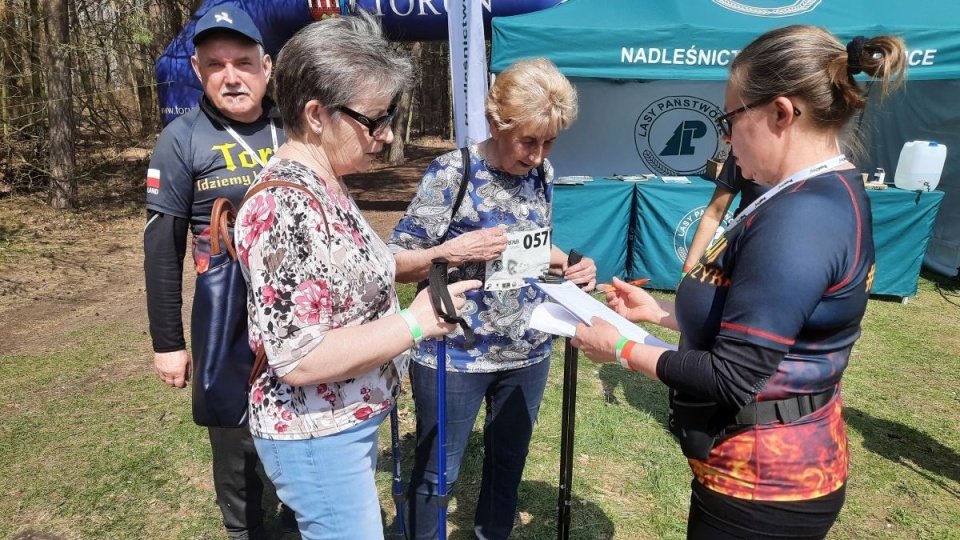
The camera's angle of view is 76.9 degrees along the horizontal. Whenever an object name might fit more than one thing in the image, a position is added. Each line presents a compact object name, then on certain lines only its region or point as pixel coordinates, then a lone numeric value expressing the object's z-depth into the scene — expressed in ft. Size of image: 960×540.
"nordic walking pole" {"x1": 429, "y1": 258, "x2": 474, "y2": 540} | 4.59
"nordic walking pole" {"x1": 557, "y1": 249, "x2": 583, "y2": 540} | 7.16
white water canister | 19.99
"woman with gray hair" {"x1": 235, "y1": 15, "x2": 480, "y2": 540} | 3.96
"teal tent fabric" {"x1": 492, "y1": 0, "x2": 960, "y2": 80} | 17.80
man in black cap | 6.84
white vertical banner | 14.82
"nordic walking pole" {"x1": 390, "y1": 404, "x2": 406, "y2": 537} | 6.79
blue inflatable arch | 21.08
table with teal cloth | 19.17
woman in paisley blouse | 6.46
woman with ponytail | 3.75
